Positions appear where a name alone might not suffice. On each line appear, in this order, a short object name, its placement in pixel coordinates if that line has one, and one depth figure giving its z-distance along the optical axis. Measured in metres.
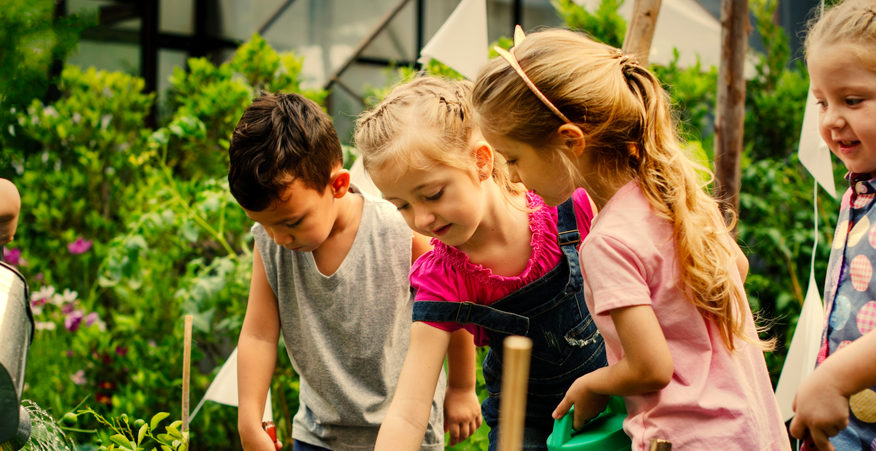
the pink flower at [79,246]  3.49
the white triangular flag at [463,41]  2.25
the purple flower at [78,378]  3.13
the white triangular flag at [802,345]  2.05
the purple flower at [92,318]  3.29
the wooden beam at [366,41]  4.61
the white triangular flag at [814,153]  2.18
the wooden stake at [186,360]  1.29
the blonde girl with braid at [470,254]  1.46
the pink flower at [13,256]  3.43
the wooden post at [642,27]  2.28
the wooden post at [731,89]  2.54
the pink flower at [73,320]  3.26
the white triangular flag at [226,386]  2.11
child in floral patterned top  1.22
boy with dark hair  1.73
